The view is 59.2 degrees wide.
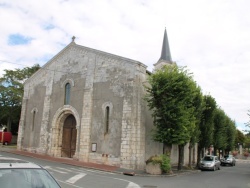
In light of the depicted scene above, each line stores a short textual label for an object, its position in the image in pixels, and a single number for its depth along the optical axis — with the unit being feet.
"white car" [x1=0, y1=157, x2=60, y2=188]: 11.19
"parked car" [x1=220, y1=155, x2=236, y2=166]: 104.72
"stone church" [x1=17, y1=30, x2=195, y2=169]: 55.05
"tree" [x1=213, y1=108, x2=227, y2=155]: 91.74
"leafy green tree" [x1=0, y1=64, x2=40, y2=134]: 118.27
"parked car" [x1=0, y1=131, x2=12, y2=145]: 109.78
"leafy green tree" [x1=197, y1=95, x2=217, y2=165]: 74.64
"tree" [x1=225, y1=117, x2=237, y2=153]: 116.97
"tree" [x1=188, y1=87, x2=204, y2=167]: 65.49
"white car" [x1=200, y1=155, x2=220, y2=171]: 72.27
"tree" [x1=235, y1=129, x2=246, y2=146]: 190.26
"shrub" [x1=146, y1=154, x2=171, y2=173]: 48.85
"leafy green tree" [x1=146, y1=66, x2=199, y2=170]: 53.30
